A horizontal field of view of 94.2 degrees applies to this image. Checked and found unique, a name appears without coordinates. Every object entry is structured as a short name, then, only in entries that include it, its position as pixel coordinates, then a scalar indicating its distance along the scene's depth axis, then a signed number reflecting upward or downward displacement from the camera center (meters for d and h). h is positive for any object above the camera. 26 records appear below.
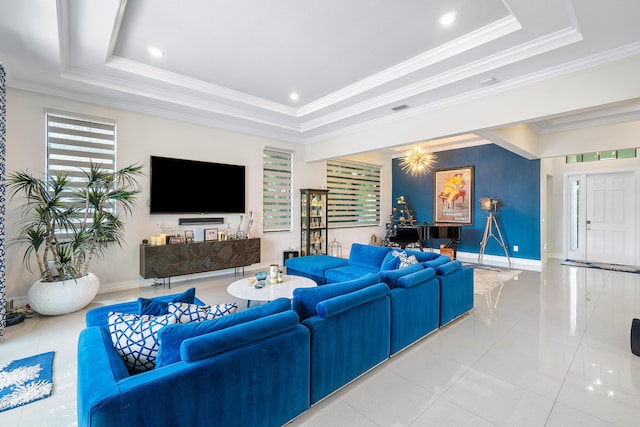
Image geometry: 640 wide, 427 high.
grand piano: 7.38 -0.55
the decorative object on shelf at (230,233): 5.74 -0.40
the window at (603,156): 6.75 +1.34
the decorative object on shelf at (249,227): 6.10 -0.30
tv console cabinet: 4.69 -0.77
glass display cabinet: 7.02 -0.23
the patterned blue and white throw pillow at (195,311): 1.76 -0.61
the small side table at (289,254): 6.66 -0.93
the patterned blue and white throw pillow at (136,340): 1.62 -0.69
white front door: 6.81 -0.14
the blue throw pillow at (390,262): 4.00 -0.69
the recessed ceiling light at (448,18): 2.89 +1.93
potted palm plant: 3.59 -0.22
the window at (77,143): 4.22 +1.04
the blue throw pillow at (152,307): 1.97 -0.64
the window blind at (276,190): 6.57 +0.52
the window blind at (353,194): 8.07 +0.54
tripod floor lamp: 7.20 -0.31
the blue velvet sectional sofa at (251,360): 1.33 -0.82
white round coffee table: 3.19 -0.89
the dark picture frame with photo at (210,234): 5.47 -0.41
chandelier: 5.84 +1.07
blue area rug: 2.10 -1.31
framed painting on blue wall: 7.79 +0.46
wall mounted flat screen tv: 5.04 +0.47
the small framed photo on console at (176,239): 4.97 -0.46
